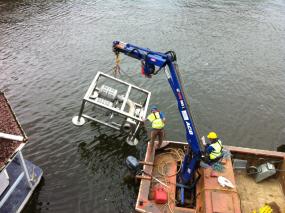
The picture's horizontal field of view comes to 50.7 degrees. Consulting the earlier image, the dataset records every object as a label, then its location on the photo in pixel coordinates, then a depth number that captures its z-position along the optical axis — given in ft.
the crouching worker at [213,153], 37.17
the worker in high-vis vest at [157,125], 45.37
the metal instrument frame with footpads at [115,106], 48.01
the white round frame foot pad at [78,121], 53.11
